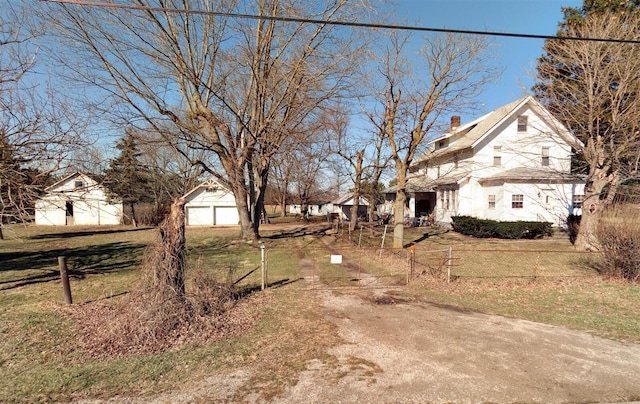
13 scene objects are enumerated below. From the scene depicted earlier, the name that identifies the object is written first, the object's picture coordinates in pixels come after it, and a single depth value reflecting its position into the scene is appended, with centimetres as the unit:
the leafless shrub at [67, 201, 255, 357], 558
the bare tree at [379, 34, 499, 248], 1612
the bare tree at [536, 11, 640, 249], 1396
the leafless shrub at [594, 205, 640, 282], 955
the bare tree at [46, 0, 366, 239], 1573
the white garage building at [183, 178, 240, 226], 3662
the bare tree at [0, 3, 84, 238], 774
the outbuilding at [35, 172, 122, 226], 3631
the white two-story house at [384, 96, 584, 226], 2225
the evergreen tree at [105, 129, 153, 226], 3311
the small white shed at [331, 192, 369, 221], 4094
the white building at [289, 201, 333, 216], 6914
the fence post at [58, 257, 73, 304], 798
